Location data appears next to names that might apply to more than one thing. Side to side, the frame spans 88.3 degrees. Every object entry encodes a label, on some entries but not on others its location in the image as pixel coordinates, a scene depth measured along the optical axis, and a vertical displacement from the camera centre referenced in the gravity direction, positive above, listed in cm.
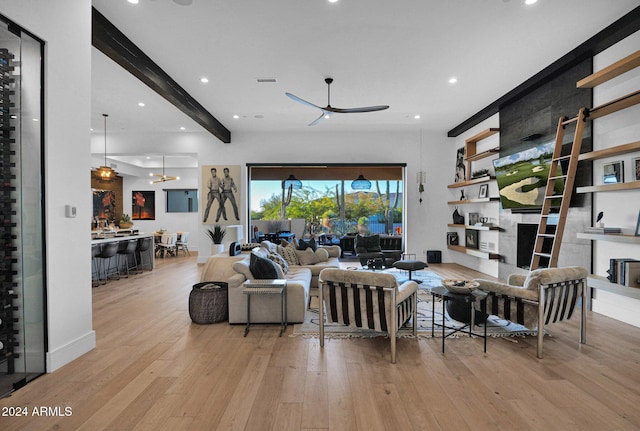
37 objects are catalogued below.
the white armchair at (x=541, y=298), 296 -80
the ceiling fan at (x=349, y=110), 501 +160
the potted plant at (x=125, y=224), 843 -27
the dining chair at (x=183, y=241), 1060 -89
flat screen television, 501 +62
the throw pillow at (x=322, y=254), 604 -75
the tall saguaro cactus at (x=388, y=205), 1175 +32
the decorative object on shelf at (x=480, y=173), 711 +91
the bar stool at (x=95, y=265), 613 -101
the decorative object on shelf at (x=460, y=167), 811 +117
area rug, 350 -127
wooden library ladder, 420 +44
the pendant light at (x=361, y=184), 976 +89
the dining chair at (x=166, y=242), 1015 -88
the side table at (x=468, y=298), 305 -78
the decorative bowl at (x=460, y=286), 309 -69
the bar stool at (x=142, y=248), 765 -80
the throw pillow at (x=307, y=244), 598 -56
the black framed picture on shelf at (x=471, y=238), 748 -57
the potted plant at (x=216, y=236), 714 -55
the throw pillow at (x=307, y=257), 582 -76
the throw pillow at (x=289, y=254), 560 -69
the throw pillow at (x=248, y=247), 573 -58
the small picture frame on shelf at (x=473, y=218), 747 -9
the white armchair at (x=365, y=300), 289 -79
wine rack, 243 -5
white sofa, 379 -102
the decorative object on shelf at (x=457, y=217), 821 -8
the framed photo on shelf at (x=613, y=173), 383 +50
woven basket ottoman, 388 -108
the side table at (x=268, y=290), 353 -82
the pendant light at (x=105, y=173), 754 +94
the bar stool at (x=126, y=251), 686 -79
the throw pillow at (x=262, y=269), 387 -65
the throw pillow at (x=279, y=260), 489 -71
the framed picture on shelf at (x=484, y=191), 706 +50
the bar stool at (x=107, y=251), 626 -73
